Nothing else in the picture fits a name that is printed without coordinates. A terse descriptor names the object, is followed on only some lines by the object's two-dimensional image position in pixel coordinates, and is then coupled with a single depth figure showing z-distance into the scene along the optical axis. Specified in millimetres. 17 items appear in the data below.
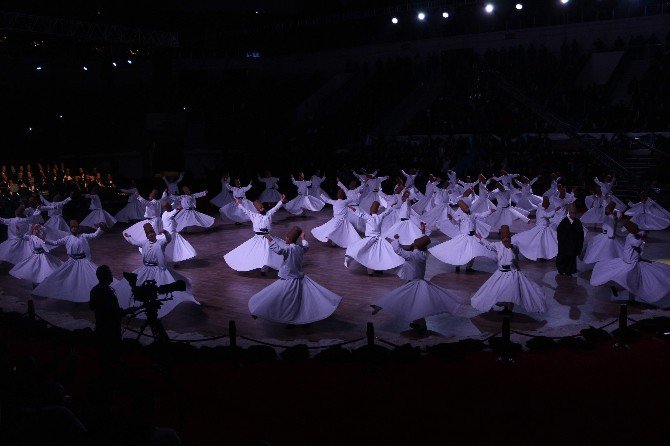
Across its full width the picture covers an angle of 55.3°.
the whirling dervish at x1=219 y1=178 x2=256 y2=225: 20078
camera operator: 7887
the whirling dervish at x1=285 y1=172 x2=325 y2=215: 22828
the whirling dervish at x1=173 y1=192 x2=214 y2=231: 19453
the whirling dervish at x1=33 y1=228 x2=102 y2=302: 11883
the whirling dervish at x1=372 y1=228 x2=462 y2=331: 10156
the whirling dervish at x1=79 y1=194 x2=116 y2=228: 20562
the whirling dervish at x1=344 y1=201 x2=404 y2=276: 14148
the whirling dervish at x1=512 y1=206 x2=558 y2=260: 14977
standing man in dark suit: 13727
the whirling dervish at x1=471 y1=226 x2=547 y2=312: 10703
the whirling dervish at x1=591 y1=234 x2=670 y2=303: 11320
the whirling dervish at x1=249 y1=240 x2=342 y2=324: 10320
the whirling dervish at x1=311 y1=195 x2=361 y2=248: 16969
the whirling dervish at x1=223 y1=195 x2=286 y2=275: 13891
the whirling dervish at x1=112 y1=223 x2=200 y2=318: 11164
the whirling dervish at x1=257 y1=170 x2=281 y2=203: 25066
